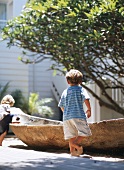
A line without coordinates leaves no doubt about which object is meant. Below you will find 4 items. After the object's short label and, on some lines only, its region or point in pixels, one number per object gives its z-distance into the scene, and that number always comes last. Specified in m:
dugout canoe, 8.62
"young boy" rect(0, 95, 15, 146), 11.34
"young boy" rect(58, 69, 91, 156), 7.77
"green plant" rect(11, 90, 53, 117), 19.16
